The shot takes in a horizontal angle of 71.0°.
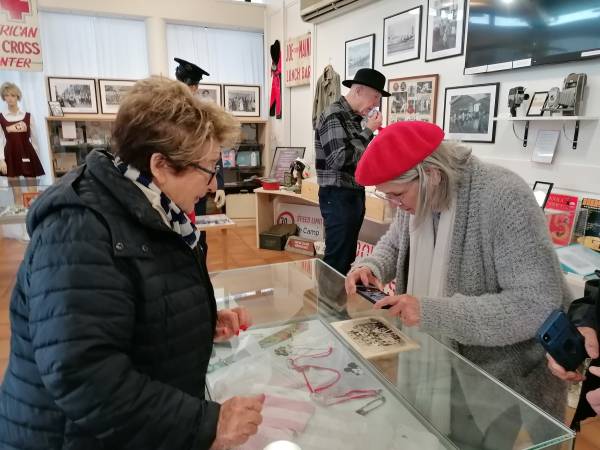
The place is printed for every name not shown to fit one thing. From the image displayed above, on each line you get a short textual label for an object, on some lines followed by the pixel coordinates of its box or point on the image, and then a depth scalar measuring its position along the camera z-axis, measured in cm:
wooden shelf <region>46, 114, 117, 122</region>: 546
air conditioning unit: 434
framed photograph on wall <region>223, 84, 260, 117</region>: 633
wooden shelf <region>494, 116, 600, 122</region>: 235
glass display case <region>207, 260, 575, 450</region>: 108
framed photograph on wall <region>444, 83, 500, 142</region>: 302
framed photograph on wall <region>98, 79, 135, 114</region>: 577
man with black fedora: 292
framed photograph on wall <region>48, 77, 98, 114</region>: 556
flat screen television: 228
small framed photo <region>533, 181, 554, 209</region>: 253
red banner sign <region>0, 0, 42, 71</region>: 464
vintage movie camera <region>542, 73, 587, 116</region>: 236
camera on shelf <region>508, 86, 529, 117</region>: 269
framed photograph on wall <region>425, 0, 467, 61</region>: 320
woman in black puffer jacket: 69
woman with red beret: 115
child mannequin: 506
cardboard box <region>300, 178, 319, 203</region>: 461
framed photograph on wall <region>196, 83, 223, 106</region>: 611
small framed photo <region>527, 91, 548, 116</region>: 264
